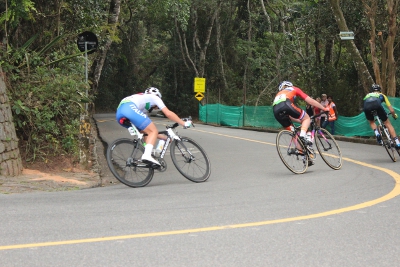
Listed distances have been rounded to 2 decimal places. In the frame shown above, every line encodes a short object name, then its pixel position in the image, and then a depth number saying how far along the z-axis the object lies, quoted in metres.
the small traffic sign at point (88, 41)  15.73
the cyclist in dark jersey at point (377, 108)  14.12
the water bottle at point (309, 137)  12.19
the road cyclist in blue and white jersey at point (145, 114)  10.49
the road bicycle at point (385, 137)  14.02
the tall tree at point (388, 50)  21.73
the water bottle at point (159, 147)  10.72
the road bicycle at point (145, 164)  10.53
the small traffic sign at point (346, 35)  20.04
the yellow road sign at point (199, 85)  45.80
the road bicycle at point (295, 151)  12.12
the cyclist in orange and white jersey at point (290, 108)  12.17
